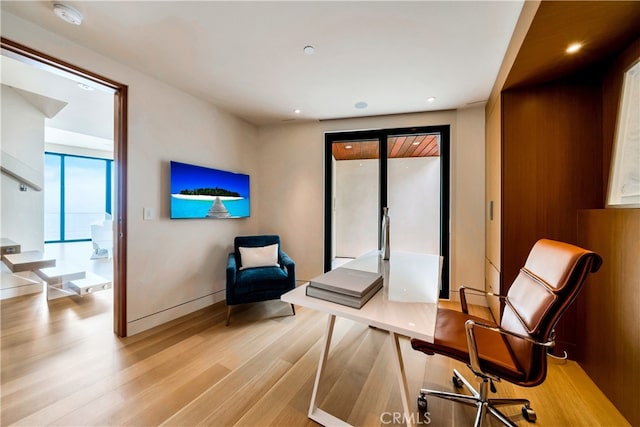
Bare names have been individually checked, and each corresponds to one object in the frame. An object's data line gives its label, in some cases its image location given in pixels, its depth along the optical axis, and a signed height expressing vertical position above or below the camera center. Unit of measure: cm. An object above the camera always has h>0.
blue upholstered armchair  259 -68
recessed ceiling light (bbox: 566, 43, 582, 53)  157 +109
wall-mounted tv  265 +24
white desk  97 -43
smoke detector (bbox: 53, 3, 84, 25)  155 +128
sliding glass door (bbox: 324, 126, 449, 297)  337 +32
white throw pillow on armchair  302 -56
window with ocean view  568 +42
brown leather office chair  106 -60
